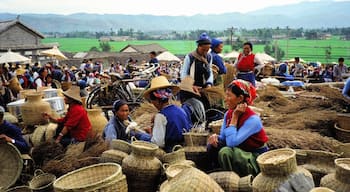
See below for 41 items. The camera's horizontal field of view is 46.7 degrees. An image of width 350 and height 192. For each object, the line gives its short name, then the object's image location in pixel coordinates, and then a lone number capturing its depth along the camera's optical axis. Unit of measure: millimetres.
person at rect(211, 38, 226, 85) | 6469
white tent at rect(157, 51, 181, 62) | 25062
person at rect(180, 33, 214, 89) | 5602
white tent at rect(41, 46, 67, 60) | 20633
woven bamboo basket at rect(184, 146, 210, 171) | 3850
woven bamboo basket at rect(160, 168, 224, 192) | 2486
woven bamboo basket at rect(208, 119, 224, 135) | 4492
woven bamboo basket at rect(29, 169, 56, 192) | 3805
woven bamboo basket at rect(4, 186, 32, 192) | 4465
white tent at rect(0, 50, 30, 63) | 16328
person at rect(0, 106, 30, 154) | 4980
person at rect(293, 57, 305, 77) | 15958
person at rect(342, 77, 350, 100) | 6021
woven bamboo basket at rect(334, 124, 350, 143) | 5266
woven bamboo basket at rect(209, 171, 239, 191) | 3098
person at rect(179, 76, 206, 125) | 5262
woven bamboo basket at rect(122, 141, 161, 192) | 3402
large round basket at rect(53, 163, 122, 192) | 2932
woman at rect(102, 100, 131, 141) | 4695
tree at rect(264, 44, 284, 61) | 48769
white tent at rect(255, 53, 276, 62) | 24700
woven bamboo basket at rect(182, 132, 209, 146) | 3959
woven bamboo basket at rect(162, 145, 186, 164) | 3576
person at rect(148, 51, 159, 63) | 12064
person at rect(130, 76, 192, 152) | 4059
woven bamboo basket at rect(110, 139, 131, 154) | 3777
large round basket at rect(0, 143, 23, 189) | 4730
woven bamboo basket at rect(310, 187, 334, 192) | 2365
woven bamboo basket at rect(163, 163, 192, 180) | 3089
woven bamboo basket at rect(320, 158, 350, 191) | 2729
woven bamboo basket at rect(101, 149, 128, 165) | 3666
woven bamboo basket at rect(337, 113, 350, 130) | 5363
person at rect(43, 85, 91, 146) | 5367
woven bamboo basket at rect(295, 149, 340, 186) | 3262
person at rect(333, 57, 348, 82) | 12727
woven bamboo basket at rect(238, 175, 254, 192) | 3061
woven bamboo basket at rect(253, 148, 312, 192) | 2730
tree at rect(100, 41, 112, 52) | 66388
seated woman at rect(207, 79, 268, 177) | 3312
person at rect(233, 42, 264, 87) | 7453
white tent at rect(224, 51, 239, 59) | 24848
